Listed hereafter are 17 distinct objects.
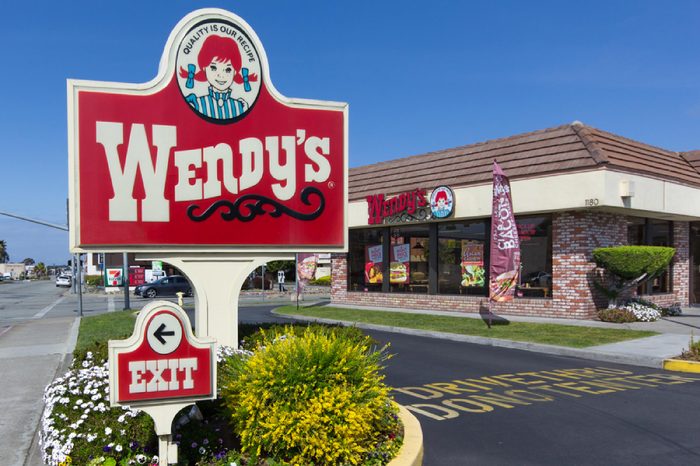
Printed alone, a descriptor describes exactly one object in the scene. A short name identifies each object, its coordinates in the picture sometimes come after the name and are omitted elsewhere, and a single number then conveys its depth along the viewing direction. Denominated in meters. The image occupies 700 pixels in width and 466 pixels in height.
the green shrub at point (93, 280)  57.92
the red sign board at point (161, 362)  4.42
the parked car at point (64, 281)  64.69
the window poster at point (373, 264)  26.19
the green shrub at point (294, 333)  7.44
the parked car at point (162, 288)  40.59
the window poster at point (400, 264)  24.85
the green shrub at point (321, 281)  52.98
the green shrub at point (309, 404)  4.88
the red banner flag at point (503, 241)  18.00
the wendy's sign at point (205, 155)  7.24
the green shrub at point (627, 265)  17.55
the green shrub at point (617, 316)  18.03
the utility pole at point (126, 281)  26.81
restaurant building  18.45
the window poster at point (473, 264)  21.61
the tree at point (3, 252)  177.15
